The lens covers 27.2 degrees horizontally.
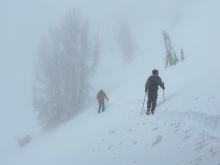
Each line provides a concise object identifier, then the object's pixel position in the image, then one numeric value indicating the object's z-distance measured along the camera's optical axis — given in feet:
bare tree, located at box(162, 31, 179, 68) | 93.30
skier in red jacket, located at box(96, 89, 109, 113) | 88.53
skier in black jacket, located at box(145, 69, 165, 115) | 53.06
